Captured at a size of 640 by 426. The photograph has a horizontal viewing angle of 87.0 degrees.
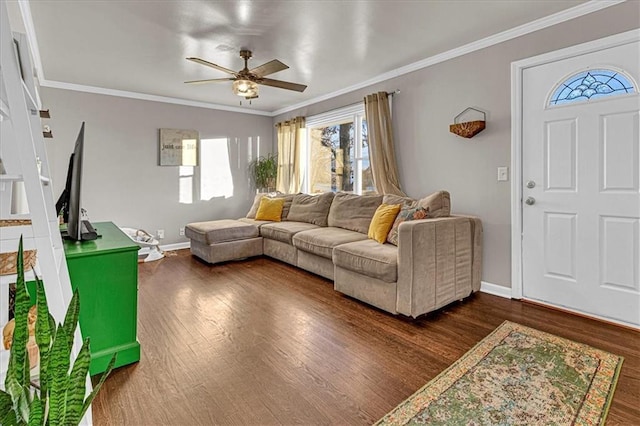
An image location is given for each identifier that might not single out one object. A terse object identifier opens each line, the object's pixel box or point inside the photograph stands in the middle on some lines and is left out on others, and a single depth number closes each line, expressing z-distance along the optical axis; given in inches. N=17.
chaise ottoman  169.5
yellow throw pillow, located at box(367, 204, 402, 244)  128.0
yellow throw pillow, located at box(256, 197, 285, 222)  196.6
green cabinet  73.1
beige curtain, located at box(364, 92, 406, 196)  157.4
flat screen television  73.2
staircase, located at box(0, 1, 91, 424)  46.5
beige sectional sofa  102.2
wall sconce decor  124.1
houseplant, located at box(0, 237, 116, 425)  32.1
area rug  60.6
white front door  96.1
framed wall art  203.5
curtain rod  156.3
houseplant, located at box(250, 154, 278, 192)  234.2
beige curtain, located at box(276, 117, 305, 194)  218.8
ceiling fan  119.4
